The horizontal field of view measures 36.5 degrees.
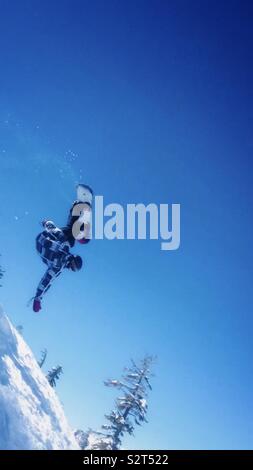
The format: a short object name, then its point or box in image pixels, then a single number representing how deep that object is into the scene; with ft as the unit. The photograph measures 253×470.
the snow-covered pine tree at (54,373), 161.17
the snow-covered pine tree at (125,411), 86.79
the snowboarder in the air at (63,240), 24.85
